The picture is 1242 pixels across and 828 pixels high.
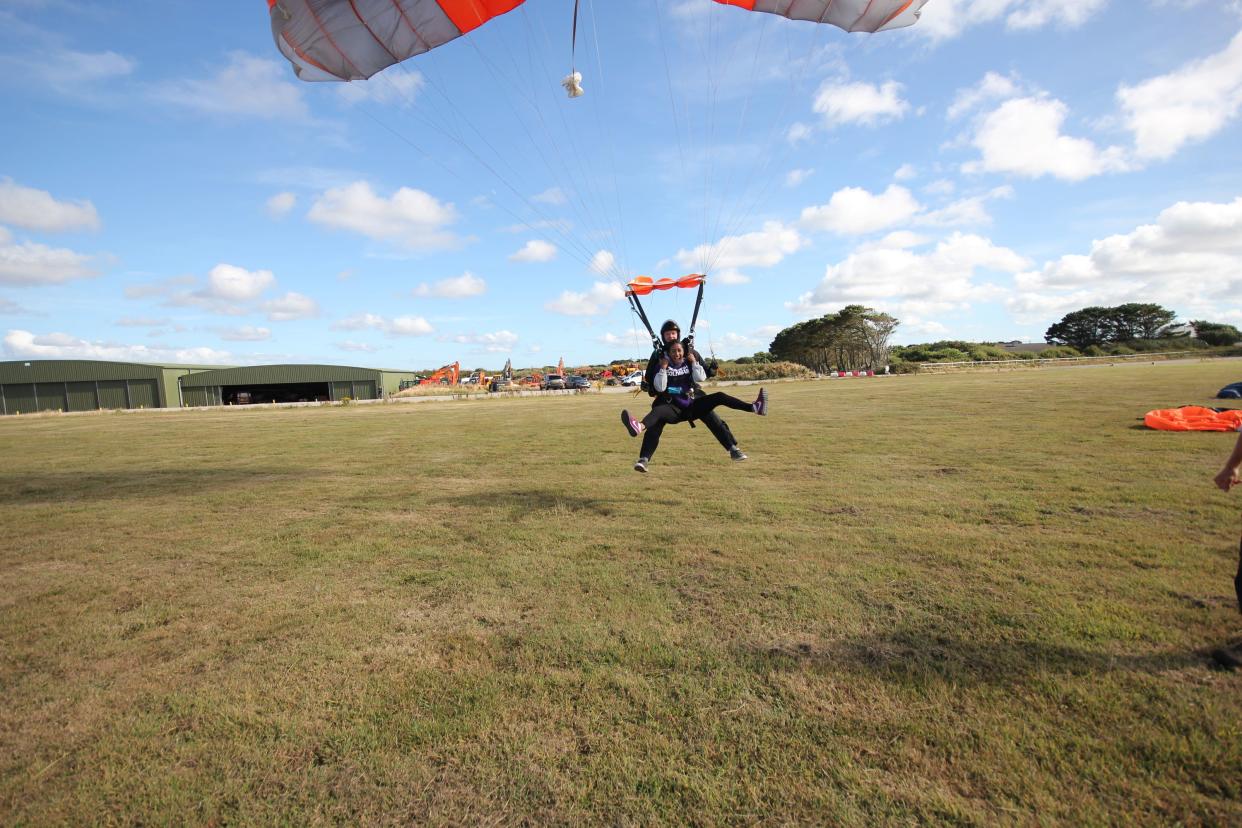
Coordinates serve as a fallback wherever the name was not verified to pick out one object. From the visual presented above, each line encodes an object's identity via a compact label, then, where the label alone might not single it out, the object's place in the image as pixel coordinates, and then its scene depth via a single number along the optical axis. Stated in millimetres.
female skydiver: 7895
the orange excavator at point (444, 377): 63438
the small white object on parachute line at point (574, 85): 7980
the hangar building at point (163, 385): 46562
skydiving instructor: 7910
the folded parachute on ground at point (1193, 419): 11141
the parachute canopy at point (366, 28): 6680
